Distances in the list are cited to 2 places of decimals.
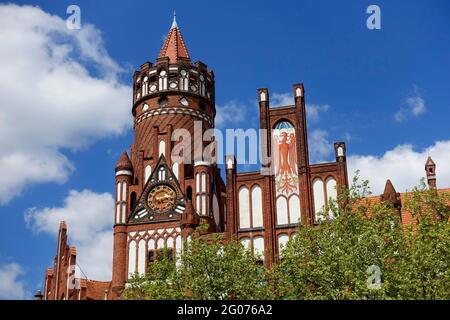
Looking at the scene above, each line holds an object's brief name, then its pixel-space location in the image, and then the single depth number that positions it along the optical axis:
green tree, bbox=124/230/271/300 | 26.06
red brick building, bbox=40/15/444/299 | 36.12
